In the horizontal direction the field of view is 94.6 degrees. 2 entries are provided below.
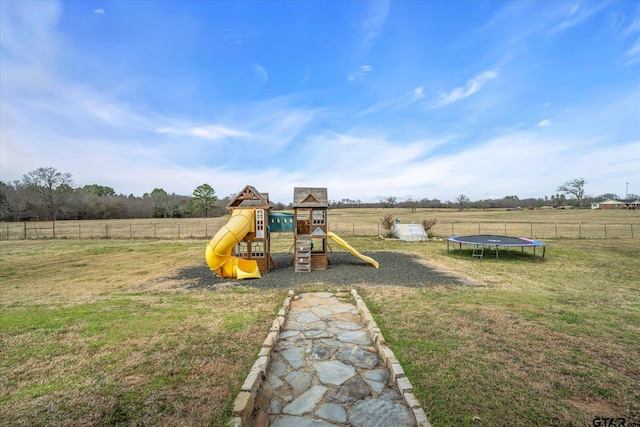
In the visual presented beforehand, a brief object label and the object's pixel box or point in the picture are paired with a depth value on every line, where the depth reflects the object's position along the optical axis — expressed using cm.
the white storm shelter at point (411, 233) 2045
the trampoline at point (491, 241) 1347
